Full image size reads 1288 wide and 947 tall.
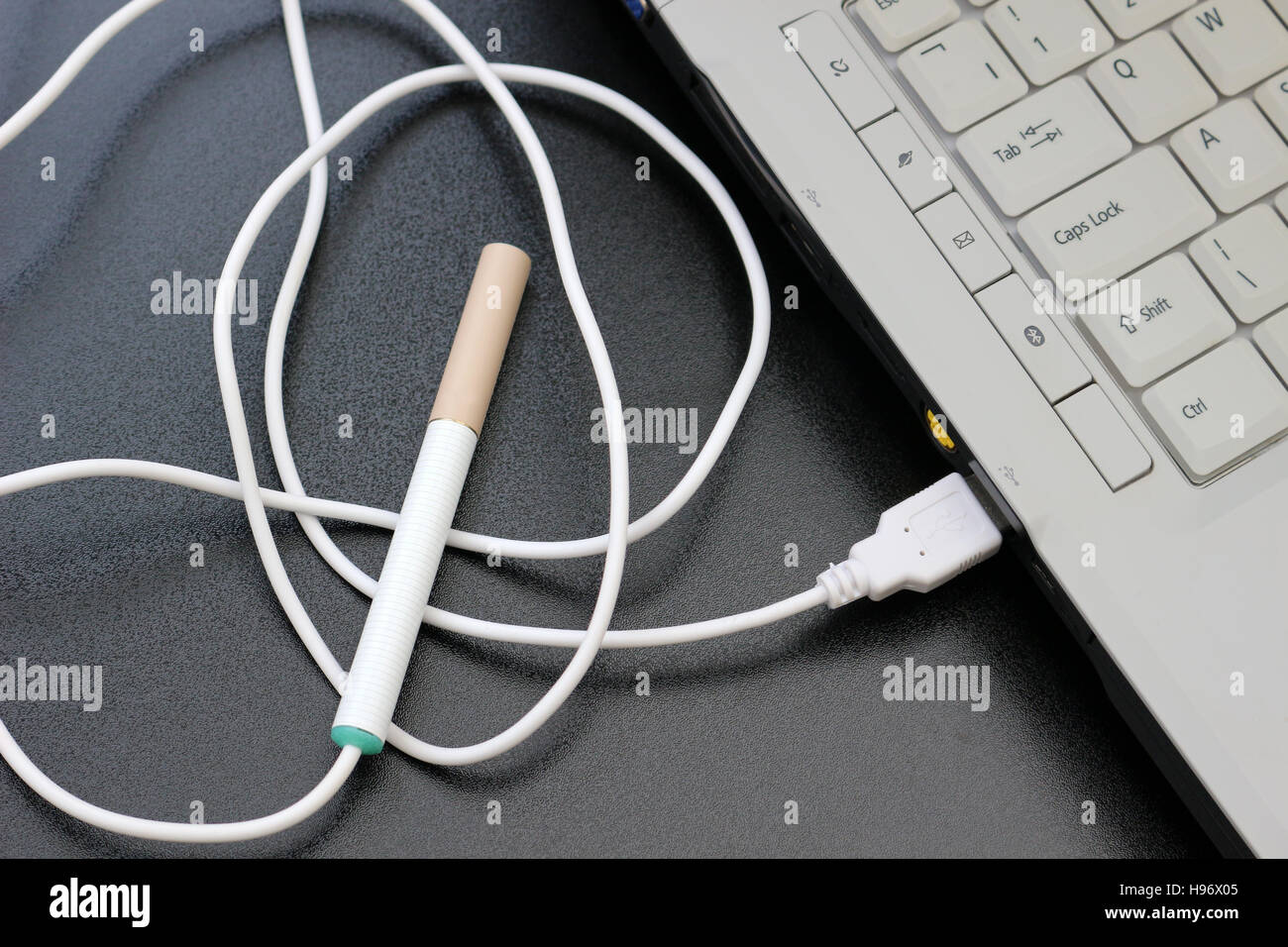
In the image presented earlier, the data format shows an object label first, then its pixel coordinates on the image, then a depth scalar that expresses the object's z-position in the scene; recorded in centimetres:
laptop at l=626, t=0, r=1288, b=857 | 37
